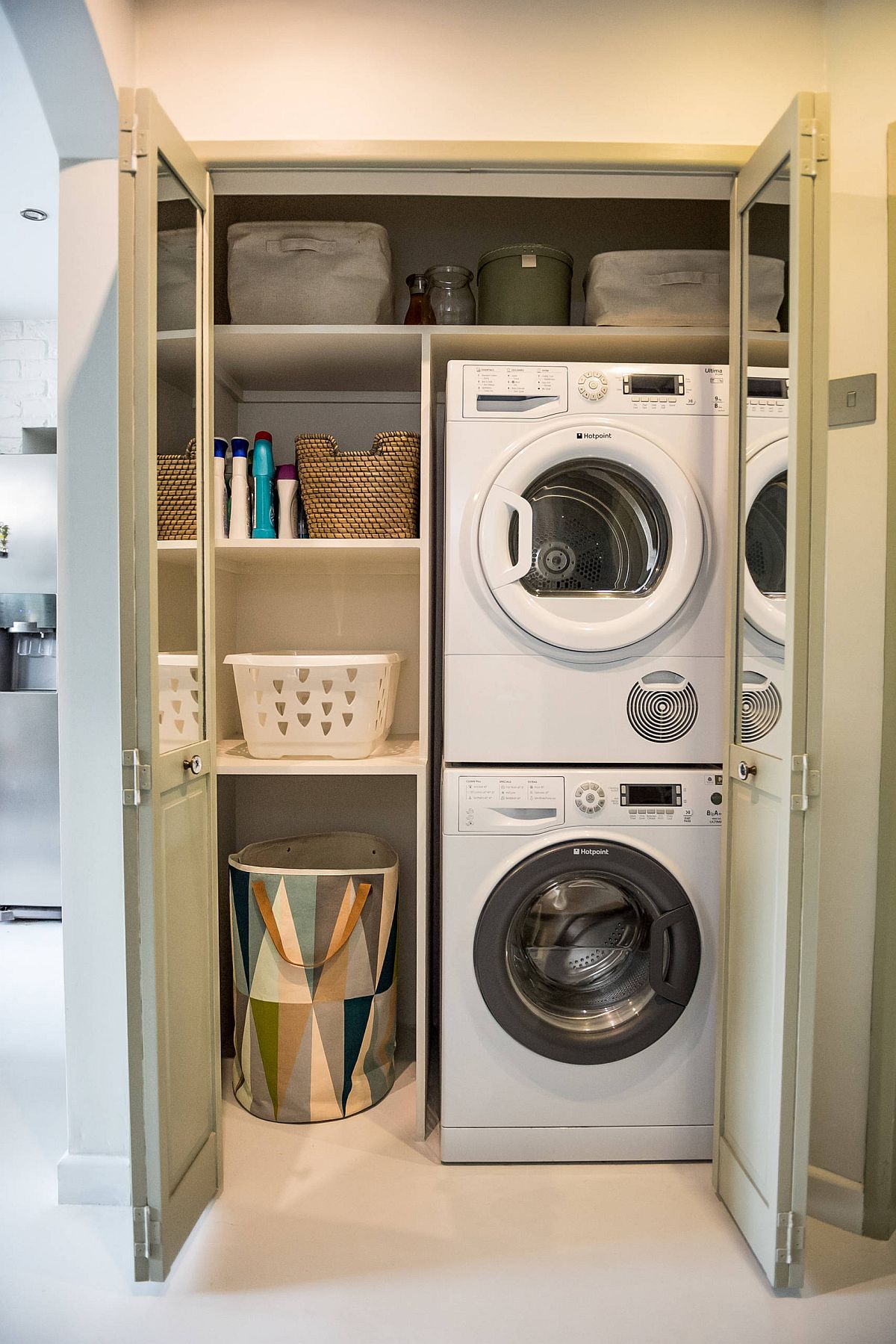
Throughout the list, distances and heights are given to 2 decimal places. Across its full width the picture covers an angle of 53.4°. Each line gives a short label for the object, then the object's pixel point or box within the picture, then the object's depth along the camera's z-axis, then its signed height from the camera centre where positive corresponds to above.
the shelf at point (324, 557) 2.08 +0.19
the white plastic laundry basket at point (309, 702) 2.08 -0.17
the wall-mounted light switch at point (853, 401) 1.72 +0.45
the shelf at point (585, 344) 2.00 +0.66
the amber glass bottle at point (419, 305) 2.18 +0.79
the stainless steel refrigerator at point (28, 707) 3.69 -0.33
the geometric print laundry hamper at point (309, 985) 2.10 -0.85
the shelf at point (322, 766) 2.05 -0.32
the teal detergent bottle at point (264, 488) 2.14 +0.34
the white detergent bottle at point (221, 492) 2.11 +0.32
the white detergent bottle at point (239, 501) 2.12 +0.30
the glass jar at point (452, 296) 2.16 +0.81
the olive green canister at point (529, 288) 2.07 +0.80
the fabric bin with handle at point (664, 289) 2.02 +0.77
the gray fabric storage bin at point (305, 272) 2.08 +0.84
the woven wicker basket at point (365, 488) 2.13 +0.34
